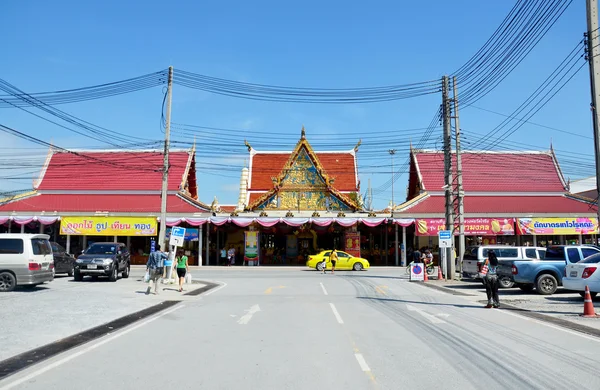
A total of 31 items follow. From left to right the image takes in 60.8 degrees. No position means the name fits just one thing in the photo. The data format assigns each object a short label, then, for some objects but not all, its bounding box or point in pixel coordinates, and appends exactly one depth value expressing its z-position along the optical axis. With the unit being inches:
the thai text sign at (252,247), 1560.0
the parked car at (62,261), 930.7
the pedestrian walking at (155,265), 701.3
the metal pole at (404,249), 1491.1
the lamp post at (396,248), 1520.4
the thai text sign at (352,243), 1535.4
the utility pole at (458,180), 1000.2
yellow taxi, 1352.1
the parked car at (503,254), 816.3
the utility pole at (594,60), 553.9
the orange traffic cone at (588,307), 495.5
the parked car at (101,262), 880.3
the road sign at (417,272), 1008.2
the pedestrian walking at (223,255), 1582.2
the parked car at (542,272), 691.4
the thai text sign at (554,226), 1443.2
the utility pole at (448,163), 1005.8
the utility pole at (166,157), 926.4
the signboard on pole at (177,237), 810.8
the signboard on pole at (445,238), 971.3
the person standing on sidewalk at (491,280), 558.3
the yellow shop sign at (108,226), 1441.9
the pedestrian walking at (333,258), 1221.9
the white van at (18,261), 650.2
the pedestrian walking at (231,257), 1565.0
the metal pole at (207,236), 1500.4
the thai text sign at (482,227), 1443.2
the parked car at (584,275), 561.6
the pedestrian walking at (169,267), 856.3
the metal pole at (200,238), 1480.1
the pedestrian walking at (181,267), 746.8
